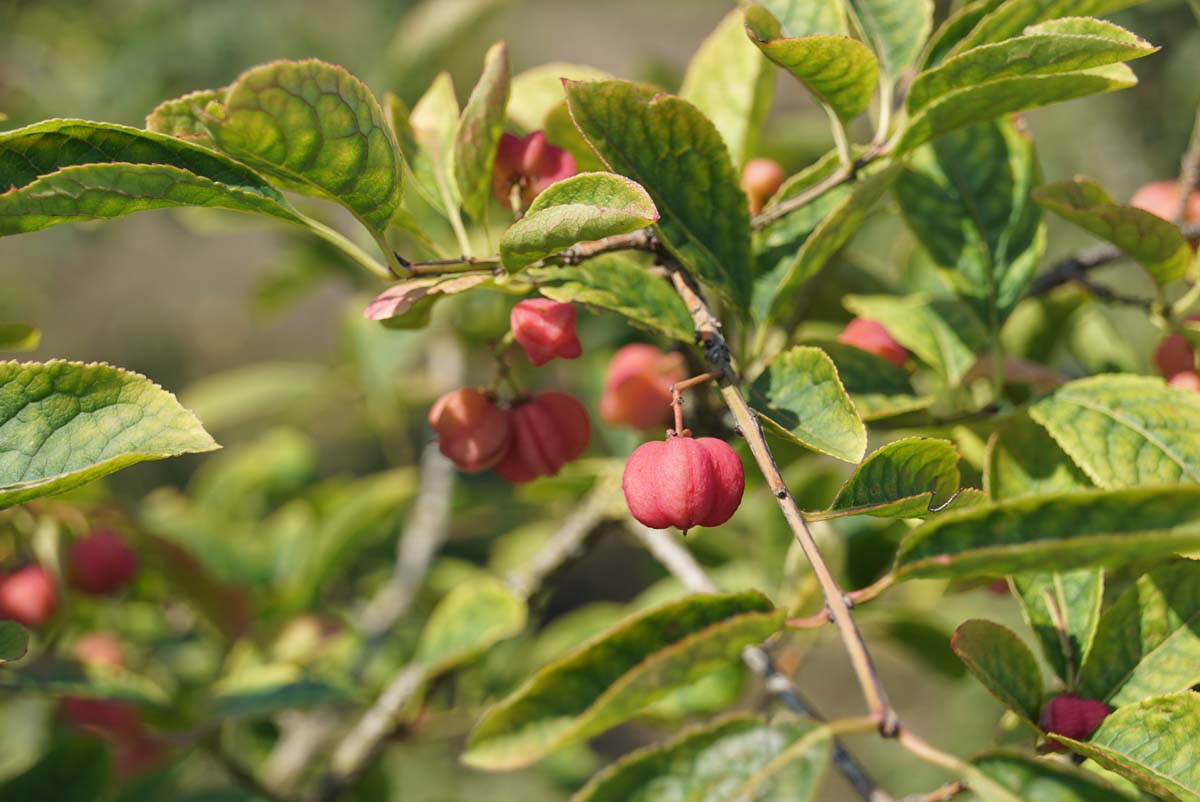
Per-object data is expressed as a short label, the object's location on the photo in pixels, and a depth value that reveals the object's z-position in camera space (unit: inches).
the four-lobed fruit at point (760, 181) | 15.0
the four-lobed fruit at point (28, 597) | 15.7
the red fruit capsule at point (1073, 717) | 12.8
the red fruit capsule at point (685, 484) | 12.6
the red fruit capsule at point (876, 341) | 14.7
